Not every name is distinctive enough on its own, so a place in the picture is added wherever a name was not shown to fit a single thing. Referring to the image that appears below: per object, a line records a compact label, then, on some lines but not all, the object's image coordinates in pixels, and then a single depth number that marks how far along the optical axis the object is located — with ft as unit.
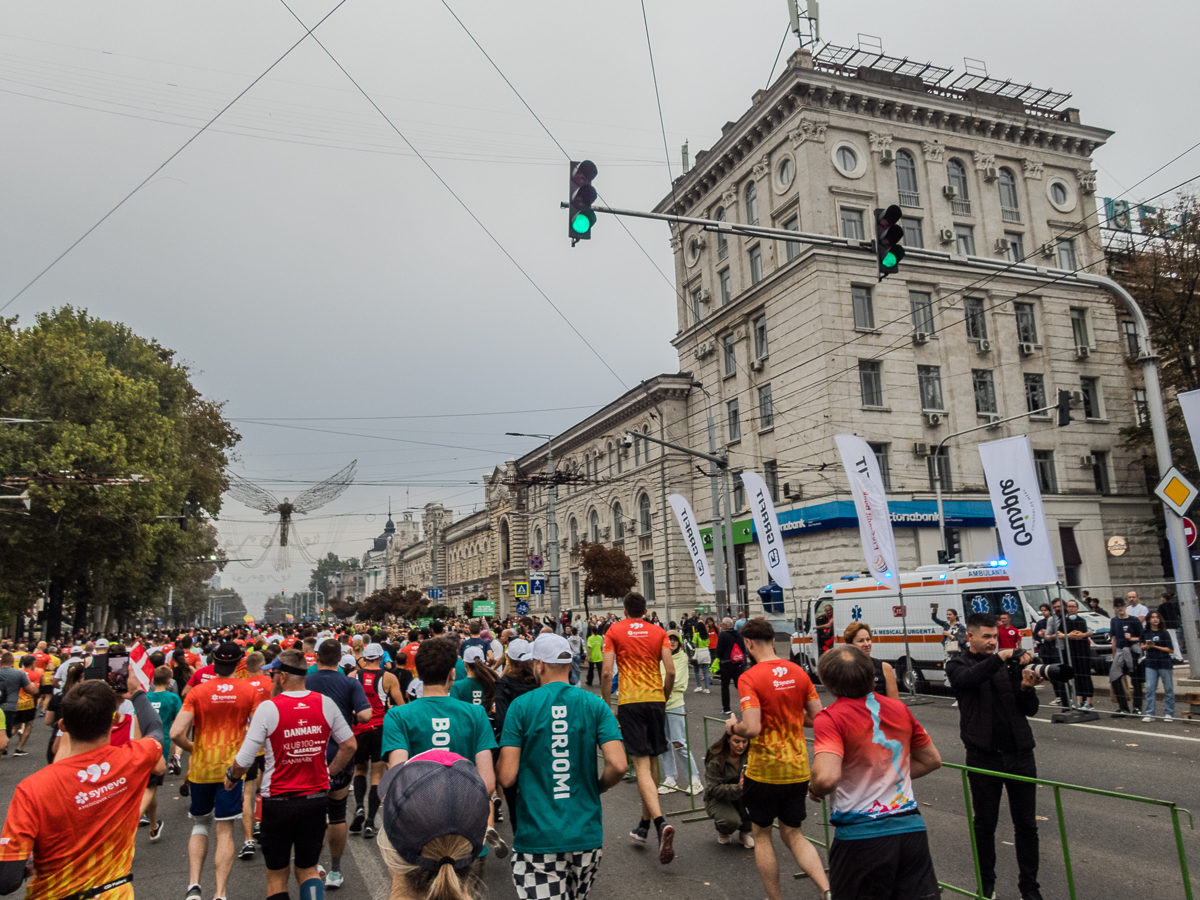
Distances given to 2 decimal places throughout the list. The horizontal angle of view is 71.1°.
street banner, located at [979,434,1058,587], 47.21
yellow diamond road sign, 44.16
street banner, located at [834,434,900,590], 58.65
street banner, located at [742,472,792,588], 68.18
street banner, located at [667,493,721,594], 77.15
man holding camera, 17.03
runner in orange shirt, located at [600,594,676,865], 24.98
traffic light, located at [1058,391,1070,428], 79.20
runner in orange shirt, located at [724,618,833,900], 17.24
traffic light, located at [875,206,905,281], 33.05
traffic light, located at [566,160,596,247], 31.07
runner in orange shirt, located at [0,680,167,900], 10.99
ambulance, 56.18
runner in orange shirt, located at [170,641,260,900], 19.92
